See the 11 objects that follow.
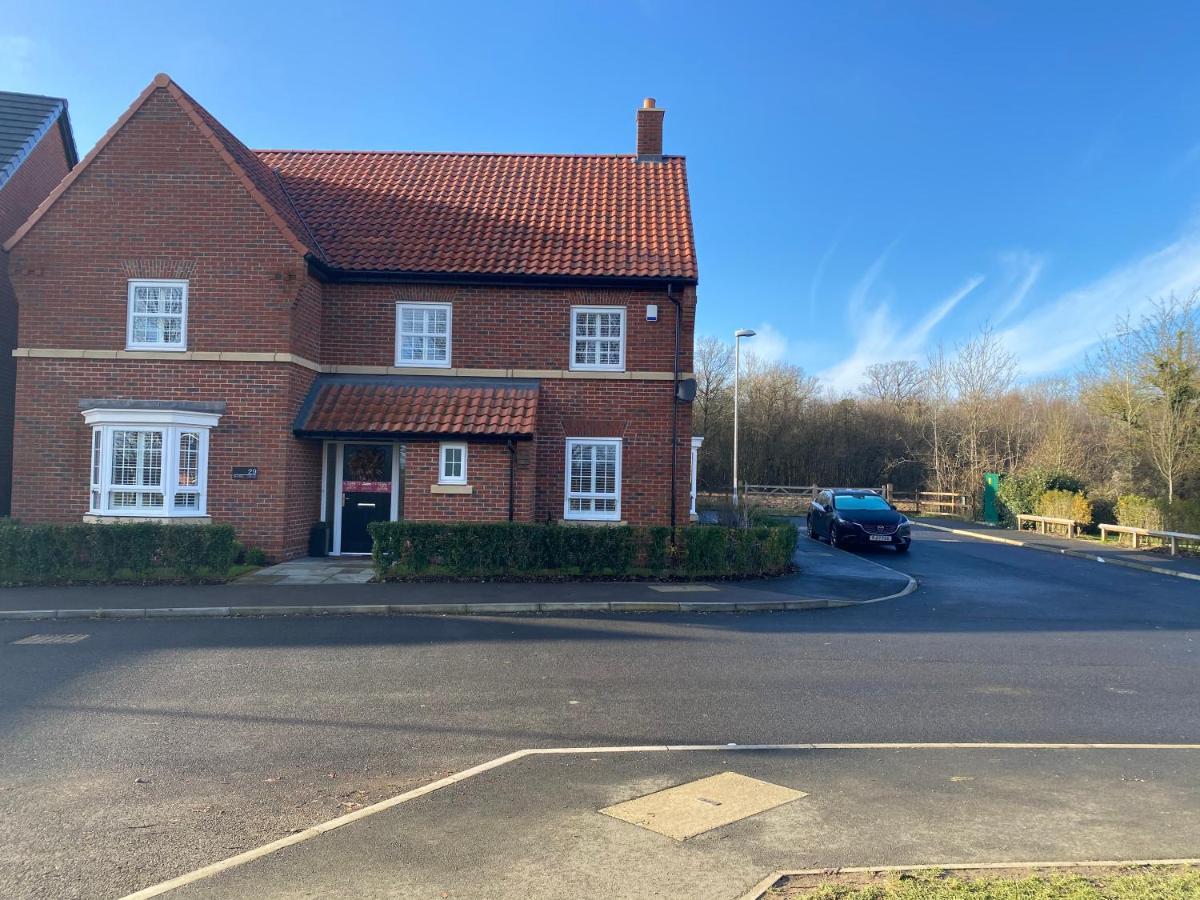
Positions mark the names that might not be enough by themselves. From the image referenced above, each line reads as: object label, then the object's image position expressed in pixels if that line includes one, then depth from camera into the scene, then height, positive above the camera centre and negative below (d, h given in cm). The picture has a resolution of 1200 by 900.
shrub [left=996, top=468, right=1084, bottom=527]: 2814 +19
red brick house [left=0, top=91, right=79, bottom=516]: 1786 +700
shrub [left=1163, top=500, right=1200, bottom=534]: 2122 -51
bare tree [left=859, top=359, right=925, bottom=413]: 5312 +660
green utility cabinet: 3163 -23
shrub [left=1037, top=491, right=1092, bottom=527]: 2616 -39
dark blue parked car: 2103 -77
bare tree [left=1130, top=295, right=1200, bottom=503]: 2378 +249
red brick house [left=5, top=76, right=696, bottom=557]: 1534 +256
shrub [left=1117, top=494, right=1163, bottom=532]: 2255 -47
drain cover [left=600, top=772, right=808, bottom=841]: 464 -185
